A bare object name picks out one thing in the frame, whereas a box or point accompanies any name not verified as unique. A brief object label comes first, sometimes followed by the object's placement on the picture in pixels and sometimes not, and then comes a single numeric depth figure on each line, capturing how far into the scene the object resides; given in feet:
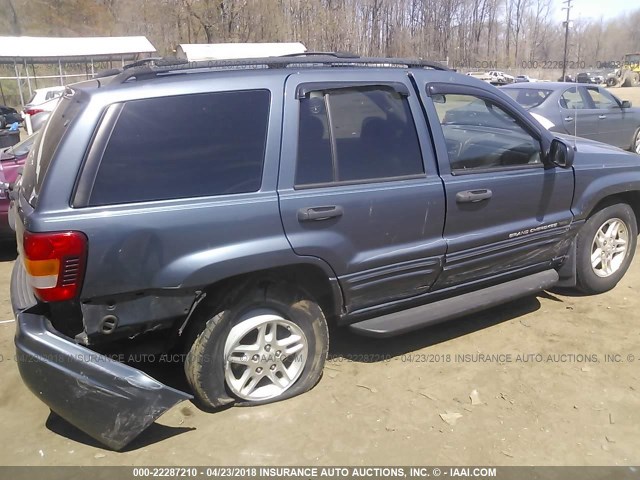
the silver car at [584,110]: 32.45
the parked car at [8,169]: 19.45
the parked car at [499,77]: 167.03
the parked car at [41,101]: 58.39
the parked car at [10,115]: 66.54
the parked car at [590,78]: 174.29
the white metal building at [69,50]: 88.07
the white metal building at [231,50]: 83.10
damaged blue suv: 8.91
